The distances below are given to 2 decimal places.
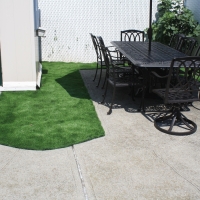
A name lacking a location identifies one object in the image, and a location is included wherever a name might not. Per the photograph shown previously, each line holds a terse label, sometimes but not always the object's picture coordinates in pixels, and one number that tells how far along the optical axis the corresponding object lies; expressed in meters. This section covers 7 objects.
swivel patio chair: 3.85
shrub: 7.63
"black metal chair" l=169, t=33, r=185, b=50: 6.07
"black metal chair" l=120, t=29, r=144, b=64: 7.38
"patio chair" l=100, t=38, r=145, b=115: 4.68
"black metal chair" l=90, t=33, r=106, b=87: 5.68
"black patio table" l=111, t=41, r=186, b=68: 4.29
